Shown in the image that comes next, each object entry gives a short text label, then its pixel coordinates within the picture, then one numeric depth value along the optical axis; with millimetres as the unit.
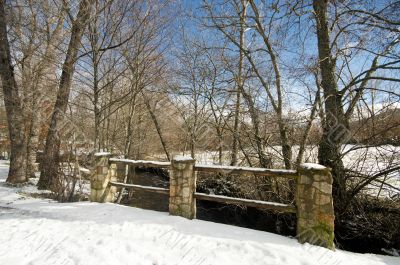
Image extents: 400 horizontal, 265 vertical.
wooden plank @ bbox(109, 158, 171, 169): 5366
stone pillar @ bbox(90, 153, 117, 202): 6023
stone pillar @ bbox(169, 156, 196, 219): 5008
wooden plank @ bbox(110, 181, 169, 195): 5410
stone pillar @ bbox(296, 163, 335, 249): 4035
